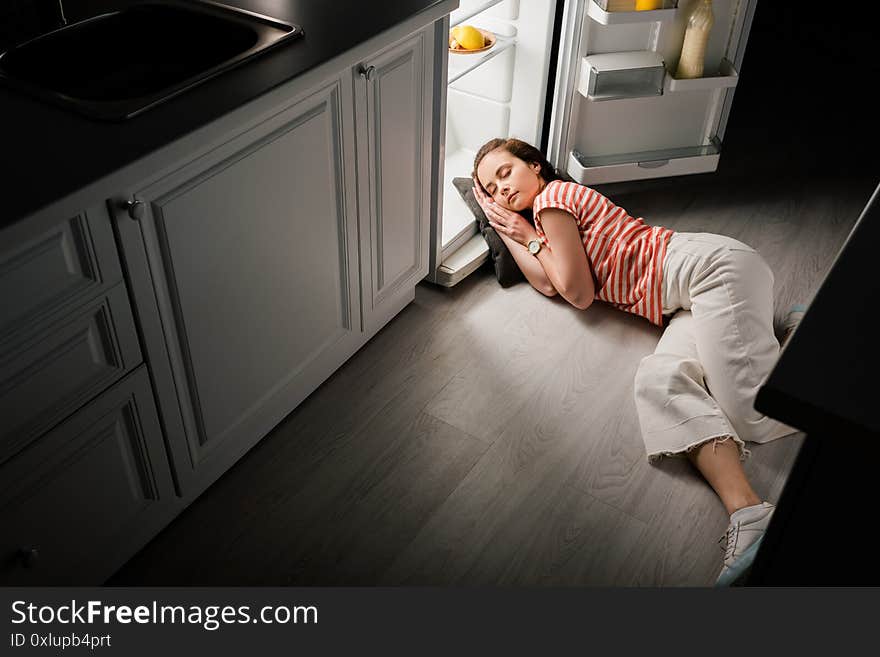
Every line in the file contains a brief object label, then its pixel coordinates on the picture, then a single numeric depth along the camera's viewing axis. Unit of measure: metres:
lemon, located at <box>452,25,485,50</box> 2.48
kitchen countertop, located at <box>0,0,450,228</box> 1.23
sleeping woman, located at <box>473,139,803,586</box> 1.94
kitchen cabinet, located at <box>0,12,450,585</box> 1.33
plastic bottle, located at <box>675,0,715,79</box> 2.65
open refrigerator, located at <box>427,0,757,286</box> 2.55
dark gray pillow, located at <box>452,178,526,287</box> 2.53
